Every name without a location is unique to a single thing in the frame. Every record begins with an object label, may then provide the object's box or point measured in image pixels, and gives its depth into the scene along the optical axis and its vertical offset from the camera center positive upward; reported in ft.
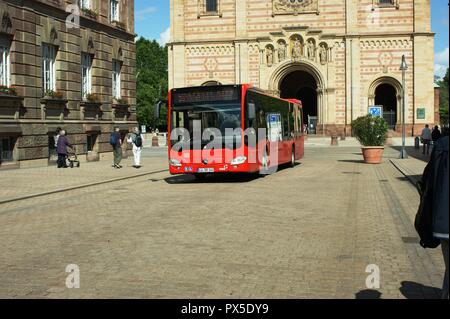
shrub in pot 84.89 -0.11
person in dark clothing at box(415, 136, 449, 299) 14.60 -1.75
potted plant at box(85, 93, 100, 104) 91.96 +5.65
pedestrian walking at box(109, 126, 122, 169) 81.30 -1.53
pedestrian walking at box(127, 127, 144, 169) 80.59 -1.38
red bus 59.57 +0.52
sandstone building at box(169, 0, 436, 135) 166.50 +23.50
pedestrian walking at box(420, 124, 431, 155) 108.27 -0.55
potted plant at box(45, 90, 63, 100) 80.65 +5.49
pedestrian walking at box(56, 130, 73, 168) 78.18 -1.29
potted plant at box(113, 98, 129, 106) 102.51 +5.74
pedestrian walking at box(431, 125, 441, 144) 112.39 +0.15
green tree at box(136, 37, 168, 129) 266.36 +26.19
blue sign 108.06 +4.28
